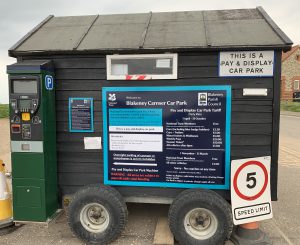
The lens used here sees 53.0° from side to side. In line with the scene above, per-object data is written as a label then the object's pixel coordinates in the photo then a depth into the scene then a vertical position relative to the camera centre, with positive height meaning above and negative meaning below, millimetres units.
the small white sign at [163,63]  4101 +541
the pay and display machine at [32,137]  3992 -460
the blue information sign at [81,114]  4297 -160
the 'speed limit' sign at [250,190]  3941 -1153
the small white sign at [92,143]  4316 -577
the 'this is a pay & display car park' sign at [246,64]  3918 +508
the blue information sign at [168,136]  4055 -453
